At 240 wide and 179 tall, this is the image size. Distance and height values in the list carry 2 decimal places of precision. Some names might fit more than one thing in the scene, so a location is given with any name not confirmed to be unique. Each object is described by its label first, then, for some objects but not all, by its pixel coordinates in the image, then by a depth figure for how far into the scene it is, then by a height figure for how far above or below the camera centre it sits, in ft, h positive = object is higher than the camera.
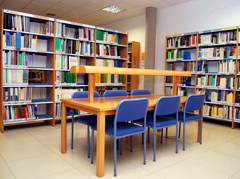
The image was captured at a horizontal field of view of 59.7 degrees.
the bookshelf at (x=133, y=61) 21.97 +1.90
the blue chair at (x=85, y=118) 9.40 -1.93
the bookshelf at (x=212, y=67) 14.71 +1.04
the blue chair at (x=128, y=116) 7.45 -1.39
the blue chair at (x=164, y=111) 8.90 -1.38
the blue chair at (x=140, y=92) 12.75 -0.81
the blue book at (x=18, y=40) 12.60 +2.23
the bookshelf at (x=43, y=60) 12.70 +1.24
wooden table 7.34 -1.21
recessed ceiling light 20.76 +7.09
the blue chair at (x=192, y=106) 10.28 -1.36
